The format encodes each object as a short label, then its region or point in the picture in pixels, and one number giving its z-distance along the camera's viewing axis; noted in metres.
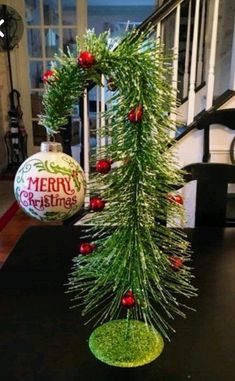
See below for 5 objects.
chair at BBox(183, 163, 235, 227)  1.29
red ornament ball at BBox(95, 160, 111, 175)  0.59
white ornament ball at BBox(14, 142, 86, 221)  0.62
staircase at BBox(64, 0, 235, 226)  1.74
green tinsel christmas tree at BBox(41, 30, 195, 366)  0.57
